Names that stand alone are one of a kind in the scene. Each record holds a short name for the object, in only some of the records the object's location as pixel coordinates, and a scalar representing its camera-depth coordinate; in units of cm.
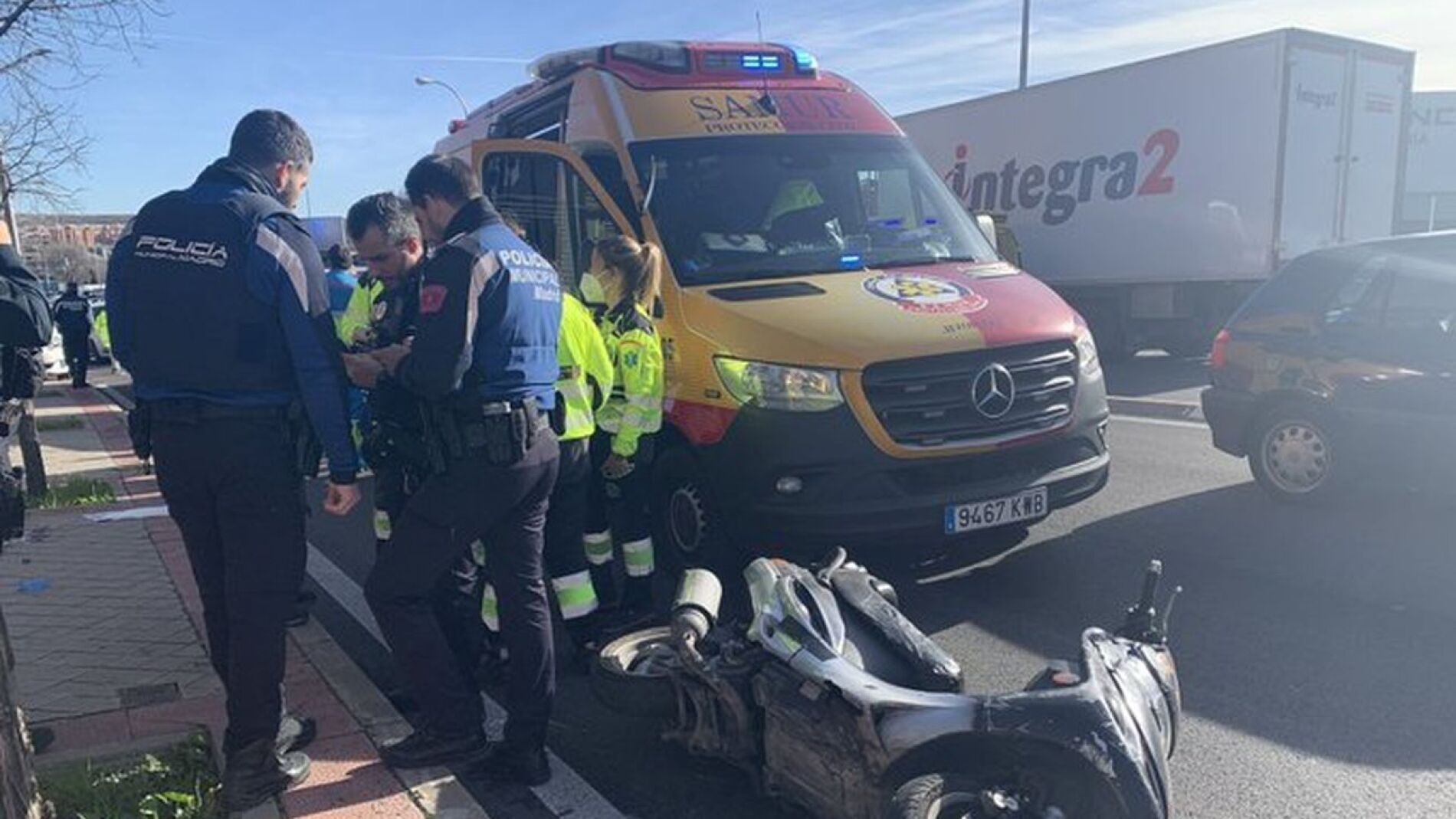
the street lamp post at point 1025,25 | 2273
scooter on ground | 254
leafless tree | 601
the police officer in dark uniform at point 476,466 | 338
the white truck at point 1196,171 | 1305
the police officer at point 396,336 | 428
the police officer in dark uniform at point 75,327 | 1580
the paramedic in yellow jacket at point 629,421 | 475
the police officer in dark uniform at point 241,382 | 320
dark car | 599
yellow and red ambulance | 469
